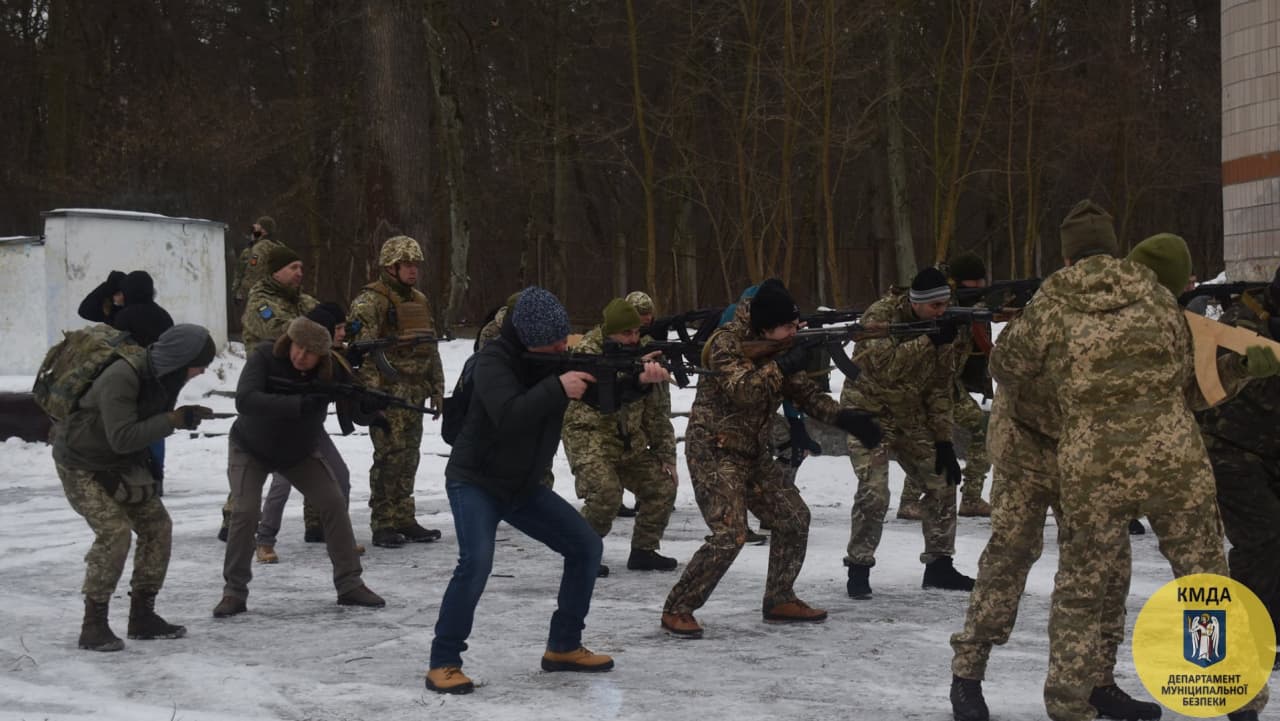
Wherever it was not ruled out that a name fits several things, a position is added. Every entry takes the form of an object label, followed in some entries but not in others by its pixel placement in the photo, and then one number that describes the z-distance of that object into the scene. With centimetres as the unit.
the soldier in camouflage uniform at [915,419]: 828
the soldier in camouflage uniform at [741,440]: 707
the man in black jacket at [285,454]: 773
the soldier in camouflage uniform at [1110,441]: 501
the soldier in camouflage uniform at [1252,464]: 633
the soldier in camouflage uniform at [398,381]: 1034
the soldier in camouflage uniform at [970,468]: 1120
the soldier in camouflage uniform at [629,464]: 930
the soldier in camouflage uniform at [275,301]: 1009
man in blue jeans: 600
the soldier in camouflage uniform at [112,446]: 691
